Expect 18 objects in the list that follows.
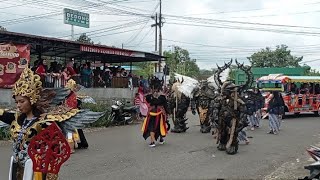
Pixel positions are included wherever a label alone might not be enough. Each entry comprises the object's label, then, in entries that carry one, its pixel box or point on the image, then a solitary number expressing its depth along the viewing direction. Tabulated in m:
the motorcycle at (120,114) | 18.39
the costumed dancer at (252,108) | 17.47
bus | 23.34
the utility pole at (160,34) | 34.88
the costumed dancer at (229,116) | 11.68
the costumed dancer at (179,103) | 16.14
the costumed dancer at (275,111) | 16.25
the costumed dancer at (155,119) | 12.59
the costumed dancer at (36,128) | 4.41
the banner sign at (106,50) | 20.42
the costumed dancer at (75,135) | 11.34
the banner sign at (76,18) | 31.02
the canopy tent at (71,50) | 17.41
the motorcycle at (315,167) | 5.01
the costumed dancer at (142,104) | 21.34
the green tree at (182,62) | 53.88
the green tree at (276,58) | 52.09
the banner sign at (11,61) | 15.85
